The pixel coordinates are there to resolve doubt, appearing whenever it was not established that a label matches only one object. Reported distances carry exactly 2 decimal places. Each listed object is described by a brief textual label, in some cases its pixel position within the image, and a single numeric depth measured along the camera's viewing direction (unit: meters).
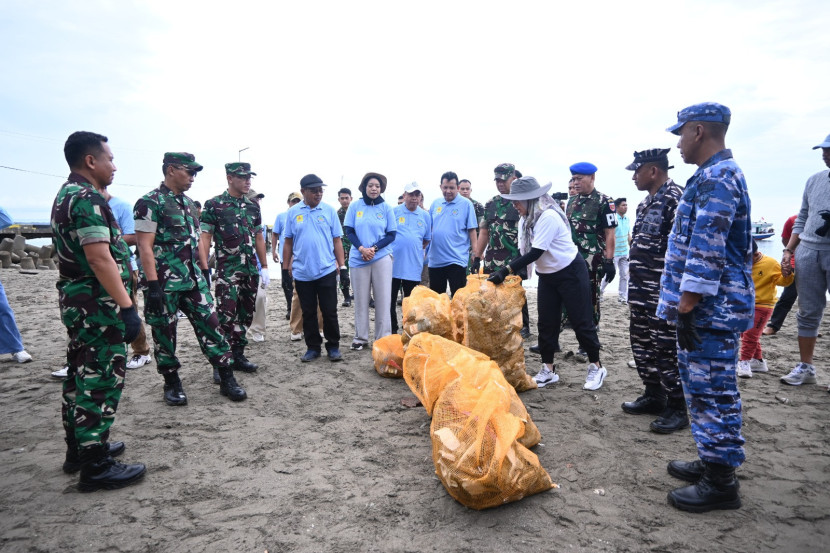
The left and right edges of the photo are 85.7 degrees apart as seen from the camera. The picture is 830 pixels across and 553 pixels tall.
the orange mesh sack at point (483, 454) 2.18
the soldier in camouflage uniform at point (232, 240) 4.52
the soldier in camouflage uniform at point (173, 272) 3.57
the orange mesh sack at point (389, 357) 4.54
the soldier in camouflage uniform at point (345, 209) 8.32
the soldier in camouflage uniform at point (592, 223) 5.22
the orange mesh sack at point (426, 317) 4.30
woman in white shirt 3.86
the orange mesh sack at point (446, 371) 2.84
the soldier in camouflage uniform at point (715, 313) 2.23
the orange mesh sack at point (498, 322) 3.87
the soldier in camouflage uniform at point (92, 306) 2.47
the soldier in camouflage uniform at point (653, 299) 3.25
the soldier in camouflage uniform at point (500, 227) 5.52
